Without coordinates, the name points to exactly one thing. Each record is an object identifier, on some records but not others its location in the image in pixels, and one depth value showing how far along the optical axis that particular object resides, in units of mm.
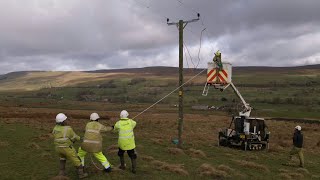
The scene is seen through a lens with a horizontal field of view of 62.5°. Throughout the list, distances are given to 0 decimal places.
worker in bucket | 16893
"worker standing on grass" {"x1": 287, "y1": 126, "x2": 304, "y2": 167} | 14911
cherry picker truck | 19095
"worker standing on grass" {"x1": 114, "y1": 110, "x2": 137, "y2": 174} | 10262
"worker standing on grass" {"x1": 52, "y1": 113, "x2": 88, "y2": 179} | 9376
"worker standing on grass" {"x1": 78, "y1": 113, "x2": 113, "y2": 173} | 9686
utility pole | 15895
